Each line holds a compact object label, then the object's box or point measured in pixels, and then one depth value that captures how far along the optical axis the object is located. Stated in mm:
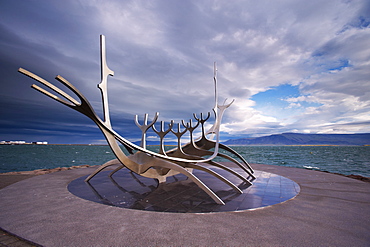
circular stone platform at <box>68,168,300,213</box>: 6658
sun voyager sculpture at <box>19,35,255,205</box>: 6469
